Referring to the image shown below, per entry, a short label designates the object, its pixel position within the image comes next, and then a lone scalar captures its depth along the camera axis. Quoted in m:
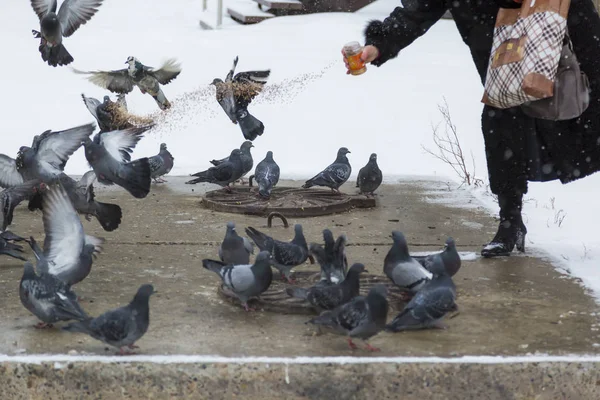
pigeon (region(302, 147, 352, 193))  13.25
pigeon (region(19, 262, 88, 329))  7.21
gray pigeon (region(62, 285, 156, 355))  6.69
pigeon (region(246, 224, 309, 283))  8.61
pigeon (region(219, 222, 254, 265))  8.75
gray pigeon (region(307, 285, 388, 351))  6.81
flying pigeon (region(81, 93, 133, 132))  15.34
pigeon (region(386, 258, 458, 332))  7.26
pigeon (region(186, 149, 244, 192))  13.42
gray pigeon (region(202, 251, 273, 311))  7.79
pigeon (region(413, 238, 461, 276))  8.51
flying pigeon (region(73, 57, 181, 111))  16.23
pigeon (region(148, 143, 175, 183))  14.26
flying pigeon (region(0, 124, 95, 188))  10.91
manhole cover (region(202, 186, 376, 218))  12.20
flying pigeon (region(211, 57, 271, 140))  14.46
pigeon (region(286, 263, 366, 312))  7.45
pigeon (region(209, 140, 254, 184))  13.68
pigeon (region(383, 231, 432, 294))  8.17
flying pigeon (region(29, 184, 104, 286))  8.07
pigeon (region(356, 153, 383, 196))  13.45
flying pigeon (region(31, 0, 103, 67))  14.60
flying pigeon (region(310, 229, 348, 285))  8.11
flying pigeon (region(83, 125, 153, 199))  9.92
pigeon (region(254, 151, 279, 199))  12.77
